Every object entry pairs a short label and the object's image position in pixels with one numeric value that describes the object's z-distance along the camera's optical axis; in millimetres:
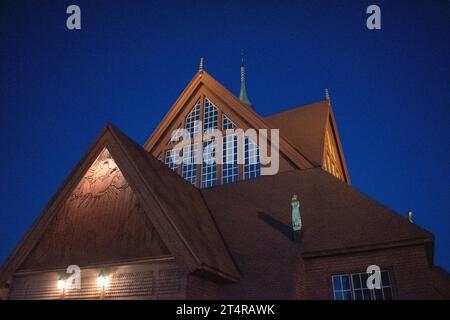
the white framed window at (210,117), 20156
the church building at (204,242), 11227
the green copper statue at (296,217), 13148
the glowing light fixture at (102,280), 11727
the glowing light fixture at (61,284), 12320
